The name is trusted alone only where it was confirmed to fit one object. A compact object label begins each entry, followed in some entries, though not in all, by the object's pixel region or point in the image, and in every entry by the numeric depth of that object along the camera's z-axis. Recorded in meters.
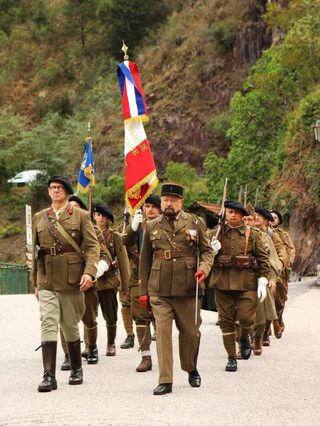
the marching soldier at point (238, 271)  12.17
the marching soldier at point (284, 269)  15.38
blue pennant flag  17.50
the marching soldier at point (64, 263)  10.60
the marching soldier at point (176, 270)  10.37
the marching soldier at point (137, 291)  11.89
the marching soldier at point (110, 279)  13.22
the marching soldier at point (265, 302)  13.21
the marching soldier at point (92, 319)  12.57
